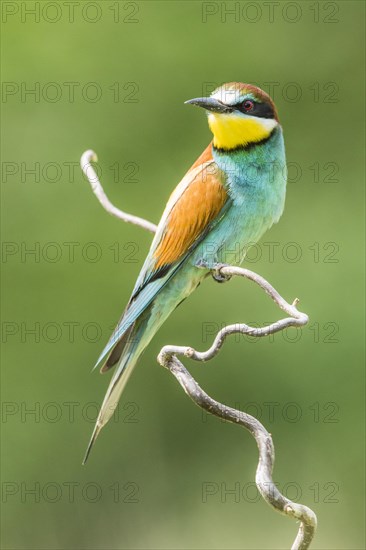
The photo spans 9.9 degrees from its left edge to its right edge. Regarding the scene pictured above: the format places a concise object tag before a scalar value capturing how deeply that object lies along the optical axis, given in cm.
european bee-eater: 522
